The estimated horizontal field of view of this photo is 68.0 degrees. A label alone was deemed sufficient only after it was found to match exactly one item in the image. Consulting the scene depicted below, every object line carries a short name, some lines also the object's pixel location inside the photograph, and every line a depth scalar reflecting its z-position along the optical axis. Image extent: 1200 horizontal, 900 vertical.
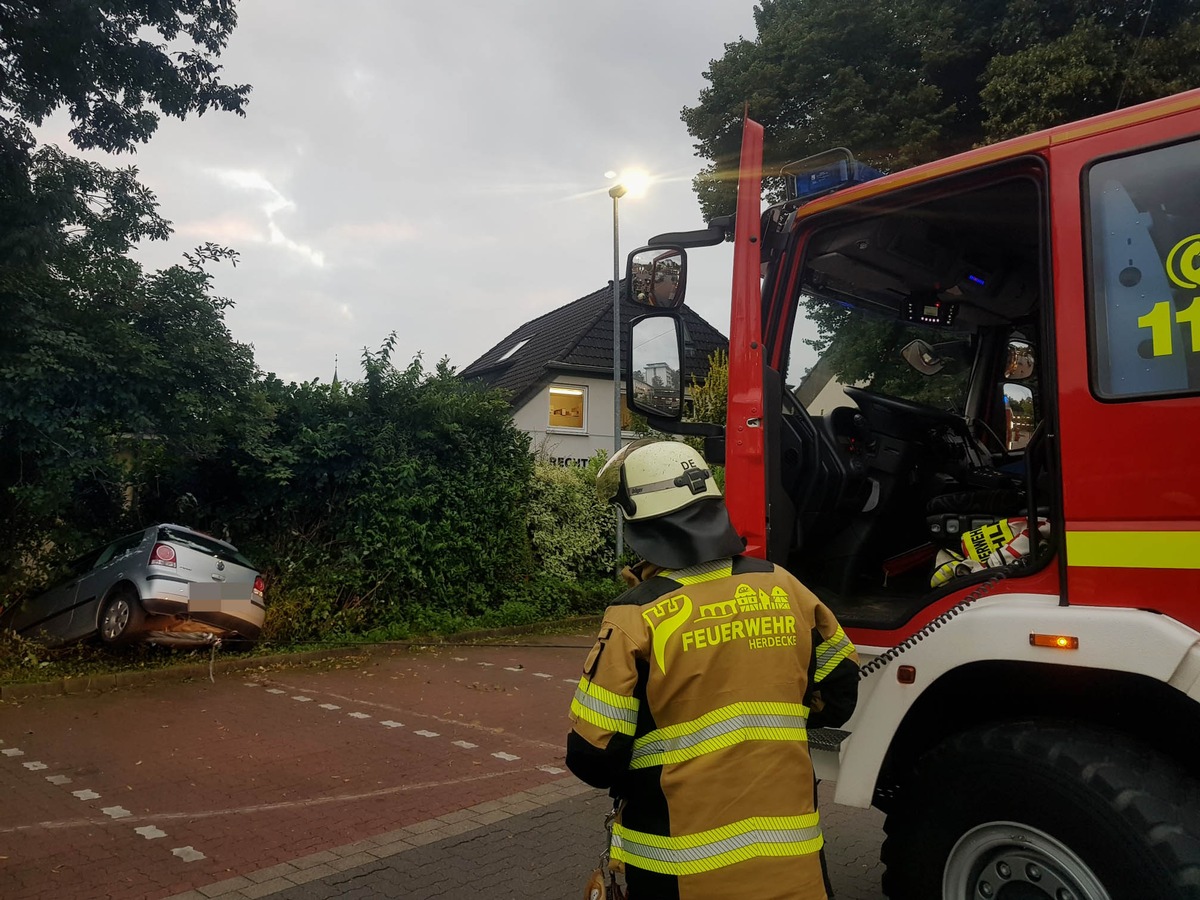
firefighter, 2.06
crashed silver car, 8.68
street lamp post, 13.06
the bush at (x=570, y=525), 12.77
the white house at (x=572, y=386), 22.70
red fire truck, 2.23
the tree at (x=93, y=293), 7.93
